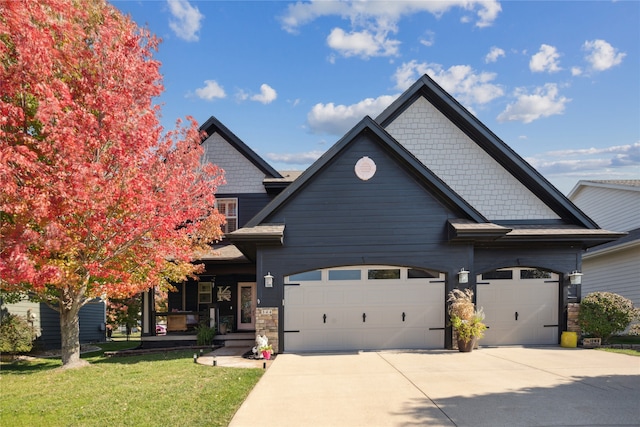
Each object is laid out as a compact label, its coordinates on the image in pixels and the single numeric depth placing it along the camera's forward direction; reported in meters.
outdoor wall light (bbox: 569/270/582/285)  13.22
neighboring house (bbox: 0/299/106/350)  16.05
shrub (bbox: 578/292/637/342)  12.74
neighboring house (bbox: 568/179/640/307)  18.45
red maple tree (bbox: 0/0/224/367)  9.41
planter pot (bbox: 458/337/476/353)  11.81
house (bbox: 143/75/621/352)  12.34
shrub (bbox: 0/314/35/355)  13.92
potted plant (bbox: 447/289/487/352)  11.77
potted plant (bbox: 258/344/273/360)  11.32
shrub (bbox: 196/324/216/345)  15.02
